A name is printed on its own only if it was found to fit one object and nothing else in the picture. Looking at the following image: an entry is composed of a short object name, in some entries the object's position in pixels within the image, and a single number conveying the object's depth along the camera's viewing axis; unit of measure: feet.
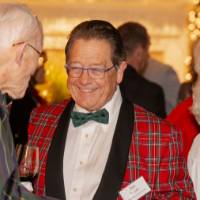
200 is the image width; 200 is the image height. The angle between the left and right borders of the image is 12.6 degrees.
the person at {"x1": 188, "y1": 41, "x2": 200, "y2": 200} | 15.26
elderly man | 10.59
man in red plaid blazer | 14.43
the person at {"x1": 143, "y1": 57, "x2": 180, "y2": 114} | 29.91
